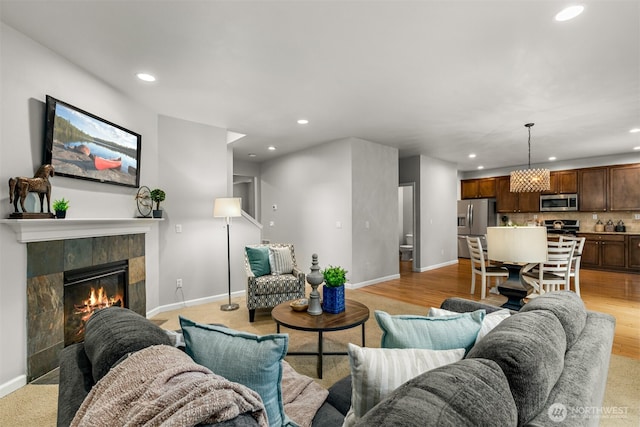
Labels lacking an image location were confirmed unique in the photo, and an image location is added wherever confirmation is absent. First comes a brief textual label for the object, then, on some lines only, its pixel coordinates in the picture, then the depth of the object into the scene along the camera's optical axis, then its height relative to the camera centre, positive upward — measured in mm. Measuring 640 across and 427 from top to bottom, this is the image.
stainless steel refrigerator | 8031 -76
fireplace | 2232 -570
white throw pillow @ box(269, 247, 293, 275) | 3867 -568
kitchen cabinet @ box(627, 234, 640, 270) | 6062 -737
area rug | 1883 -1227
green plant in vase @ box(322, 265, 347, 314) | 2400 -590
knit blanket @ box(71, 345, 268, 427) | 622 -408
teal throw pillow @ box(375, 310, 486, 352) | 1092 -428
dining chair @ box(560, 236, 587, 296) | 4316 -596
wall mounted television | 2416 +668
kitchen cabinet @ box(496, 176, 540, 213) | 7582 +423
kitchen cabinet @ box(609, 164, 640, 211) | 6215 +586
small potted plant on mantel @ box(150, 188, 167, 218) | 3598 +254
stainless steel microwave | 7012 +320
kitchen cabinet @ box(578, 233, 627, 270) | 6250 -770
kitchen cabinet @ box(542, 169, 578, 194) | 7008 +806
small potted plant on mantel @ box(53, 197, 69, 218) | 2412 +87
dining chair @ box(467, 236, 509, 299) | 4223 -679
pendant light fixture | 4711 +566
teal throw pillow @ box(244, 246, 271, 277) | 3818 -553
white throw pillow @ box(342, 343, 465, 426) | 877 -463
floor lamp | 3936 +118
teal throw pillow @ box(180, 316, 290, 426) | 938 -452
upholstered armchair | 3525 -733
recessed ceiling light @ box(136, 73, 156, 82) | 2797 +1341
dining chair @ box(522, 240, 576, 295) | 3828 -707
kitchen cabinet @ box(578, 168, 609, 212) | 6594 +585
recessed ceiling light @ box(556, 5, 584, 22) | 1936 +1339
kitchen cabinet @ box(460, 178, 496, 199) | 8344 +807
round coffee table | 2172 -786
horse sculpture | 2125 +238
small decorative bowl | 2479 -733
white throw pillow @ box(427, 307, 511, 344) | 1156 -436
